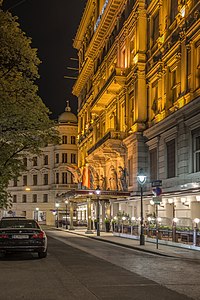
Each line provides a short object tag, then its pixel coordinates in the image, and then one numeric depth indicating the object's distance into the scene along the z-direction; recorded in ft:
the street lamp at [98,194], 128.47
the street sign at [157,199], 80.33
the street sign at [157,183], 78.76
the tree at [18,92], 61.36
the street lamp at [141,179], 88.84
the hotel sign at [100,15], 175.37
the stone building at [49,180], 278.05
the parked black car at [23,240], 61.57
